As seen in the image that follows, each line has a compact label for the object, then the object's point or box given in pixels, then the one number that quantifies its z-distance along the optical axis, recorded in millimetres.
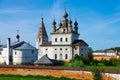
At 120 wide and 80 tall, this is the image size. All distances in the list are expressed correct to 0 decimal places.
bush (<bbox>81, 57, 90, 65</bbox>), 49525
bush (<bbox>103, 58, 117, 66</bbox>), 50281
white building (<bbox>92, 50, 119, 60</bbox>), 80062
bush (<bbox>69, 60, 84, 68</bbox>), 32791
